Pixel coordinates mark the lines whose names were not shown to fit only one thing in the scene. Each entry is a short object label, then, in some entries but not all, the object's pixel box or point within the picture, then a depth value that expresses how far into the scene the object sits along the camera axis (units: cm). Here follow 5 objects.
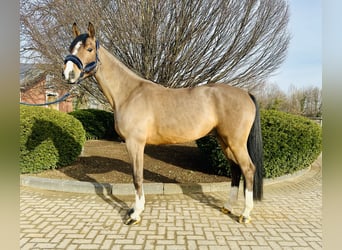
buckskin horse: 305
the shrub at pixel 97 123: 1040
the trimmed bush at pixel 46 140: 475
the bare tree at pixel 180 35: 575
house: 1020
